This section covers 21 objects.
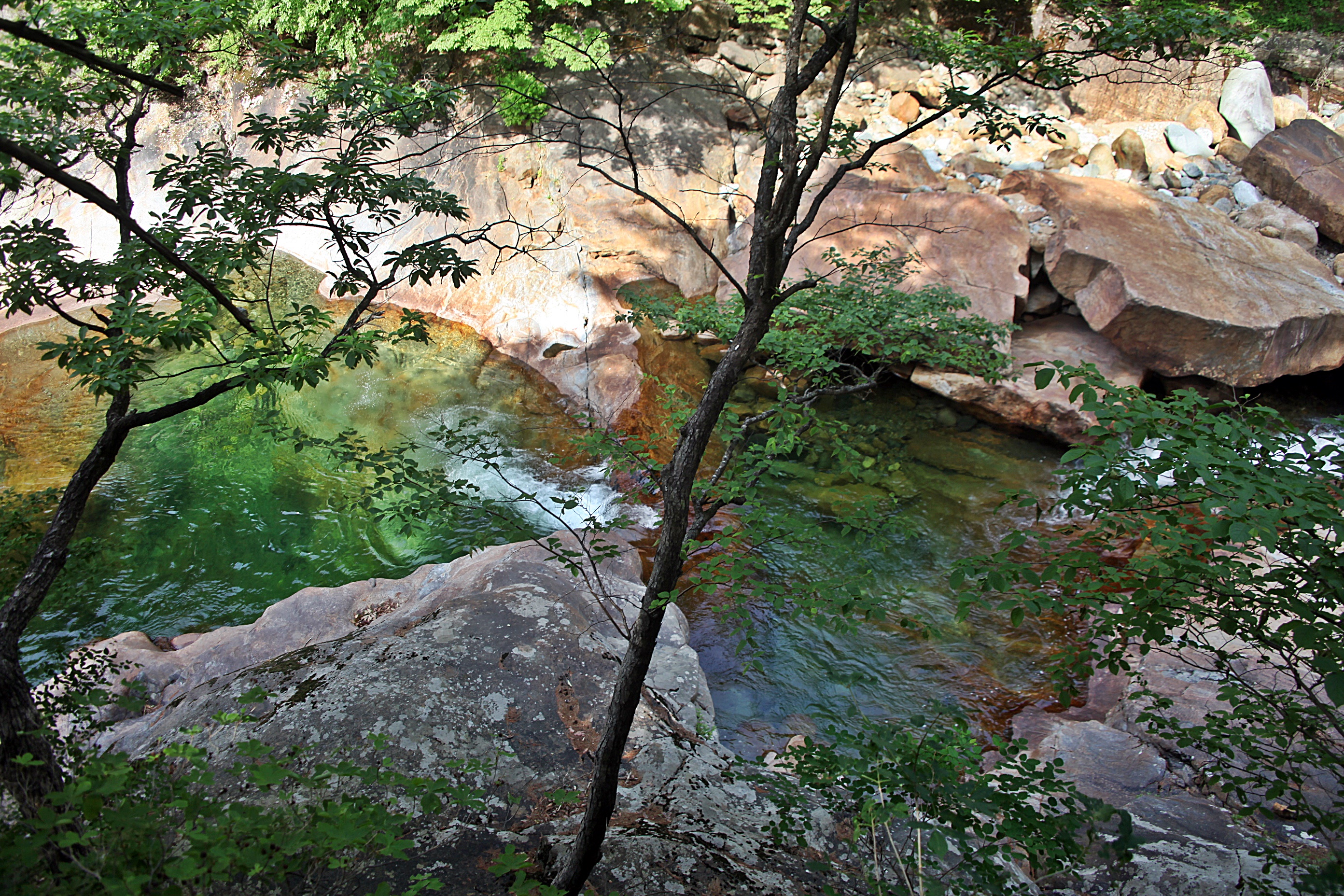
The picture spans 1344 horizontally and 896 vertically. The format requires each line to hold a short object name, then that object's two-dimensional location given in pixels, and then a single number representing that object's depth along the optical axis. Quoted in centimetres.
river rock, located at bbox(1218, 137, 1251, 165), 1135
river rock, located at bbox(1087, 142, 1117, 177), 1161
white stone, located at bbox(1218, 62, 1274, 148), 1167
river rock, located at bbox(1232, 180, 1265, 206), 1084
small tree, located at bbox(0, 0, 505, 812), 262
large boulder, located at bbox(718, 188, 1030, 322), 987
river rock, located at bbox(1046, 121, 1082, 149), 1175
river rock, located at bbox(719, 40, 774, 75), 1376
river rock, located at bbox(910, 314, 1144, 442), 889
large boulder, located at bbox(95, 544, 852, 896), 312
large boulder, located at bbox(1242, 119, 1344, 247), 1030
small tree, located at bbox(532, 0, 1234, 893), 252
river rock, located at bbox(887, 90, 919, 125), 1352
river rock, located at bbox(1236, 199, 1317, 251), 1027
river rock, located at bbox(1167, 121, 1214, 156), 1165
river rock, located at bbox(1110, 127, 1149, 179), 1159
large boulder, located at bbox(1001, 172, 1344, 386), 877
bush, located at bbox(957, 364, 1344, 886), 204
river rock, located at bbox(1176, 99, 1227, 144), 1183
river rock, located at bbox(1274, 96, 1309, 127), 1184
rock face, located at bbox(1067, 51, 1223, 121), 1208
